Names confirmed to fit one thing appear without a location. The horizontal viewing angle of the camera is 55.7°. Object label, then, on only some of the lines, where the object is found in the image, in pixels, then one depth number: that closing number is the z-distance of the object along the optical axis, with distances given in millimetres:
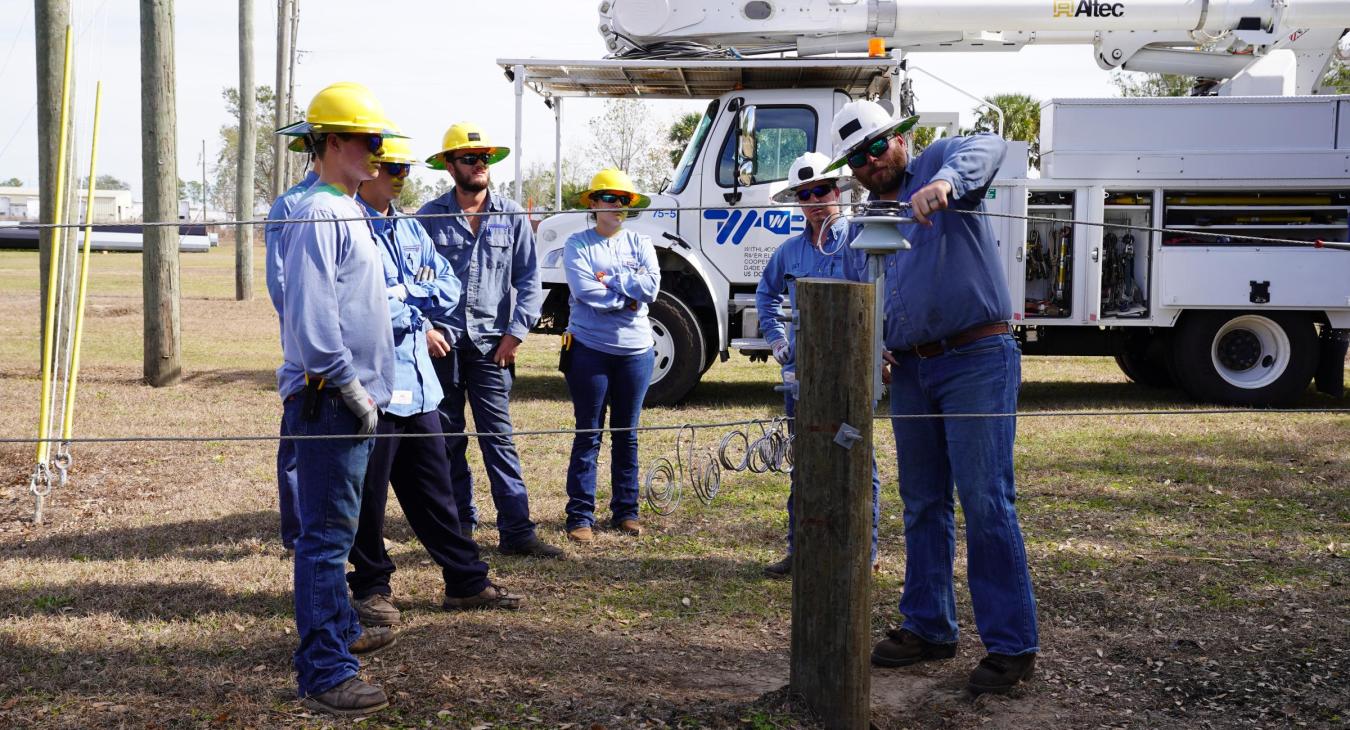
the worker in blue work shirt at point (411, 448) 4305
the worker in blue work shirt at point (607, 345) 6172
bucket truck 9883
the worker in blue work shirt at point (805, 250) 5270
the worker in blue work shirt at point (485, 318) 5578
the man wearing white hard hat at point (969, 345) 4004
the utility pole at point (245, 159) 21000
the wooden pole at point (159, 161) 11047
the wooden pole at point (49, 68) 11008
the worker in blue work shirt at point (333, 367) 3611
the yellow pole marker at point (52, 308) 6200
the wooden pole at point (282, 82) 23000
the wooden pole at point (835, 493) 3521
